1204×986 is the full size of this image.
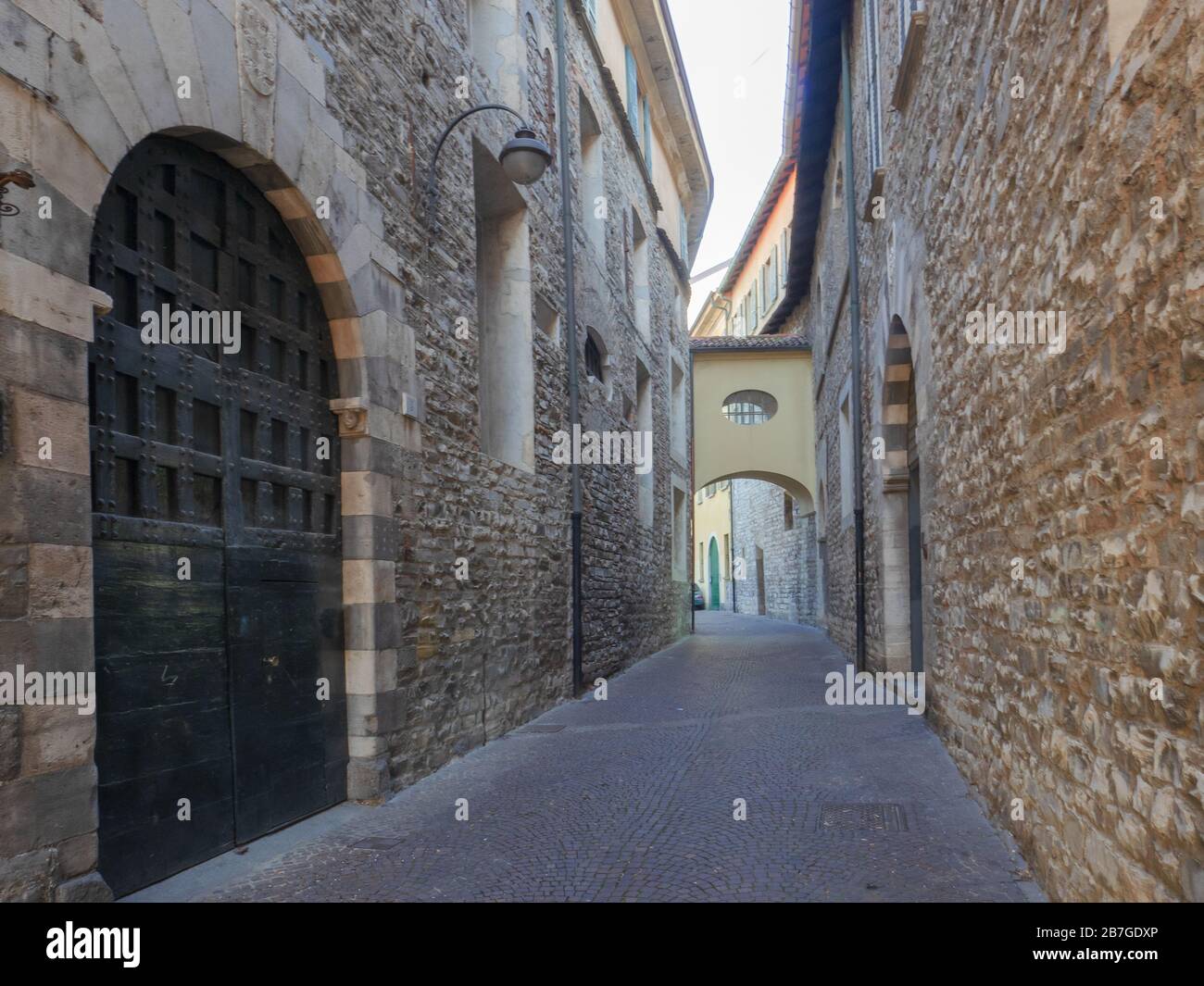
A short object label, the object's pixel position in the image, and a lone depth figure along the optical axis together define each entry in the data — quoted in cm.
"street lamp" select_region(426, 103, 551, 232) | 602
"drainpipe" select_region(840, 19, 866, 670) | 953
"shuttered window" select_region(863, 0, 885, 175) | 826
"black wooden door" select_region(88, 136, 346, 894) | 342
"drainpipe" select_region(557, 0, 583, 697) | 898
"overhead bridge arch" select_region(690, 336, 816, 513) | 1891
